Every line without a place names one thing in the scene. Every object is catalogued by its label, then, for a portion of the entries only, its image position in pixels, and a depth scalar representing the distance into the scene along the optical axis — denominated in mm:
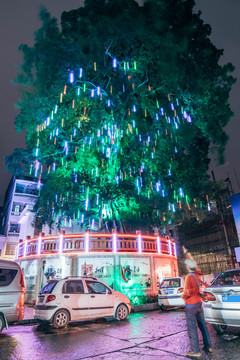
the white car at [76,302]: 8188
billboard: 17945
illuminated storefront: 14016
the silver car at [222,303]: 5434
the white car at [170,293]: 11484
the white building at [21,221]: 30578
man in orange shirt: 4570
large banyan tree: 16781
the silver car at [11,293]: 7242
